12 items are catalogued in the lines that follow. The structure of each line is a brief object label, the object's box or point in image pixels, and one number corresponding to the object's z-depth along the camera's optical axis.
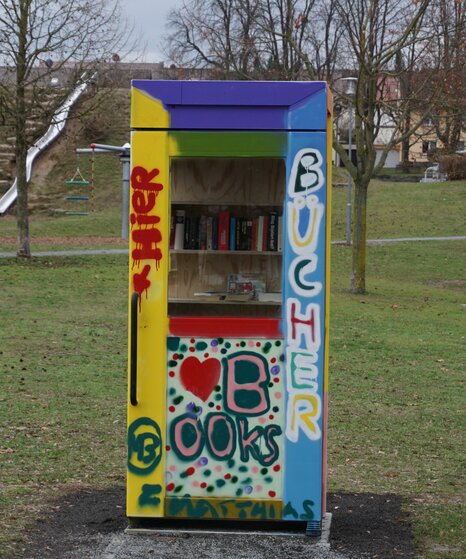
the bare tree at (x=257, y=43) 27.94
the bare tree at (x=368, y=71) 23.62
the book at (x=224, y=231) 7.20
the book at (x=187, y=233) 7.13
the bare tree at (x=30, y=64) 26.41
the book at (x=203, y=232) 7.17
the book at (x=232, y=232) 7.17
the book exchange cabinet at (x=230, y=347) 6.55
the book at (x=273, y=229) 7.02
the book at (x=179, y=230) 7.04
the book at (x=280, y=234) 6.98
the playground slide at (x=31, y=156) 42.09
